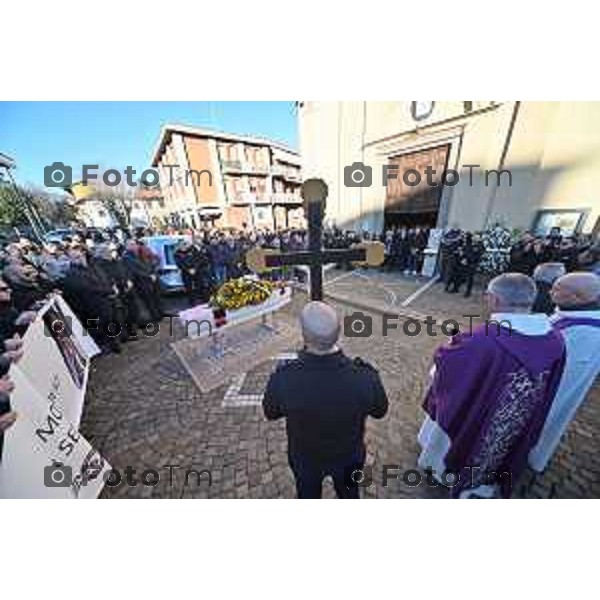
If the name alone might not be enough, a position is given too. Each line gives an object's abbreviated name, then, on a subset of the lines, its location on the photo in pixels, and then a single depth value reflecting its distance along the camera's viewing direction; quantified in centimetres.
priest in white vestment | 214
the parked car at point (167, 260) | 787
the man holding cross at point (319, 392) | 150
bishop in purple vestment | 183
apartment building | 2417
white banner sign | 194
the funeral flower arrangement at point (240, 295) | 482
